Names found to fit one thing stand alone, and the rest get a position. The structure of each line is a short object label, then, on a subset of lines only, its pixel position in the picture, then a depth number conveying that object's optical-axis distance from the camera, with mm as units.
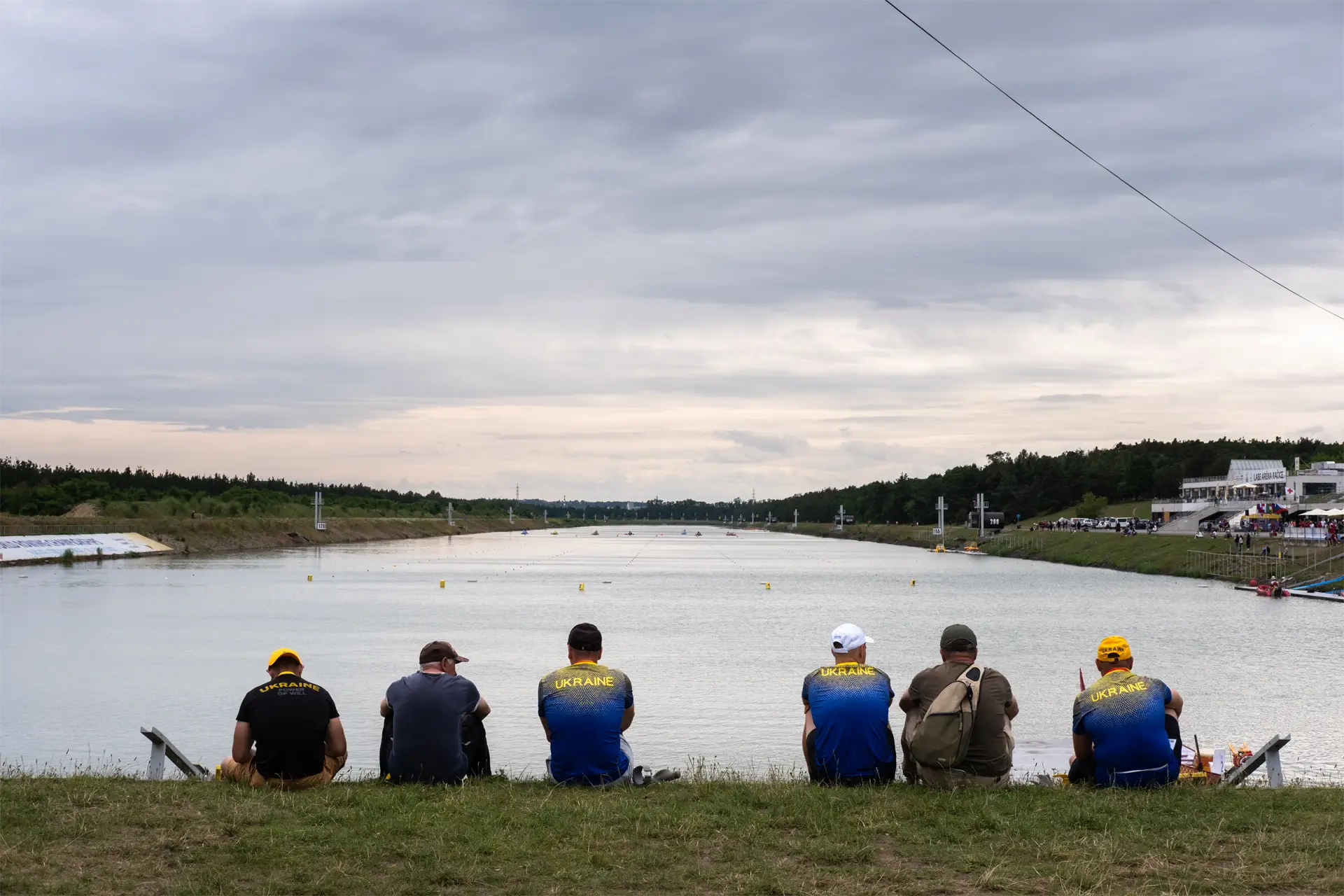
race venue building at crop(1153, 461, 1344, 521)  143625
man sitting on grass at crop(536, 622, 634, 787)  11383
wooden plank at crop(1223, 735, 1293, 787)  12352
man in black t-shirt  11352
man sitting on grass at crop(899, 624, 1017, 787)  11188
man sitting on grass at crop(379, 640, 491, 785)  11500
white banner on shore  99562
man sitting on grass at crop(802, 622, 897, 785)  11430
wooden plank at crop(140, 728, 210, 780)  11945
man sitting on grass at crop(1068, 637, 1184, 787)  11141
